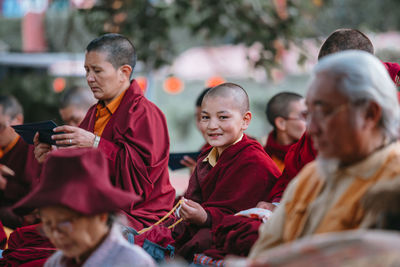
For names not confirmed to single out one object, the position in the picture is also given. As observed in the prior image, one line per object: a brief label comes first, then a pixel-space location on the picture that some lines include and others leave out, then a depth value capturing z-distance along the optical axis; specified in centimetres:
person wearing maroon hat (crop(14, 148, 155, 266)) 374
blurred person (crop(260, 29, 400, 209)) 552
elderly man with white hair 353
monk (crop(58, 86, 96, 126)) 1012
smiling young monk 583
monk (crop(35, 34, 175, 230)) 659
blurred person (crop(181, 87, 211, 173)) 851
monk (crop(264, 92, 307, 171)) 868
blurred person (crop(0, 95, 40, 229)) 930
